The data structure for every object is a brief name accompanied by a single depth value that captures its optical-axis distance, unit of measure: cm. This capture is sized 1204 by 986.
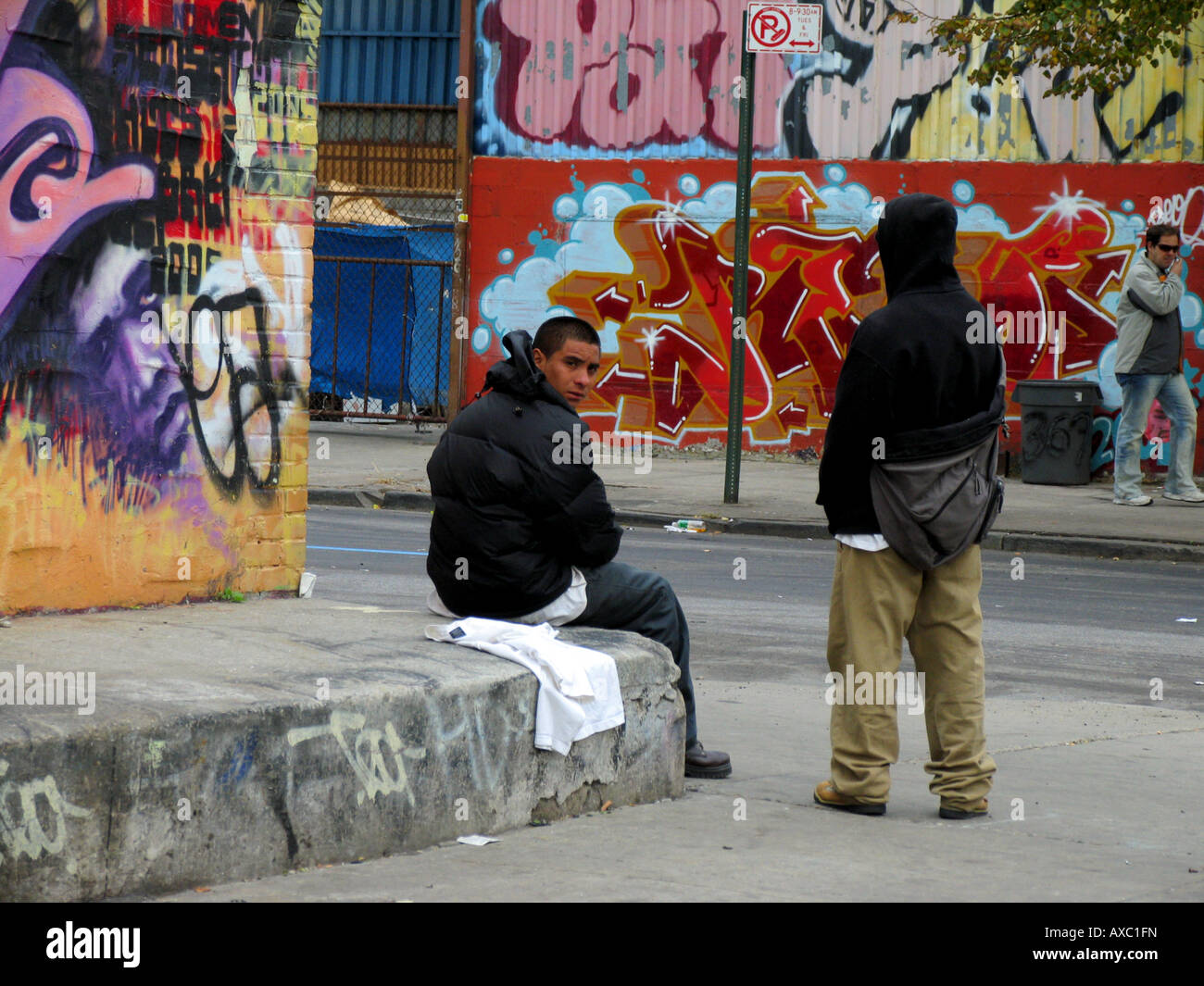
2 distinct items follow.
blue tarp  1981
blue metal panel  2327
